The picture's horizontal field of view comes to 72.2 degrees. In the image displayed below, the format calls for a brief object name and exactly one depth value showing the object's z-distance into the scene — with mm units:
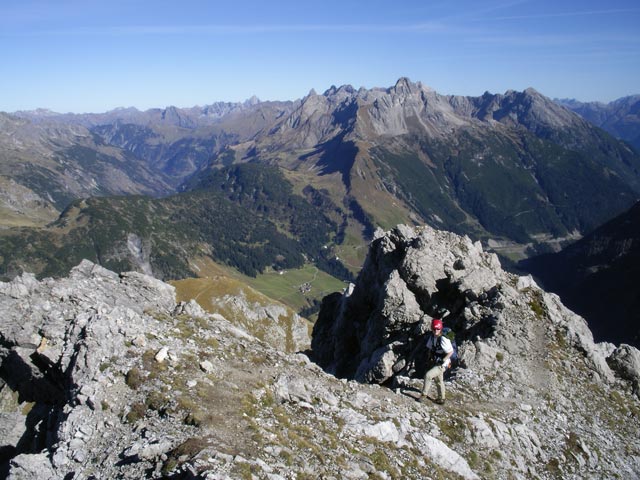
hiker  25734
